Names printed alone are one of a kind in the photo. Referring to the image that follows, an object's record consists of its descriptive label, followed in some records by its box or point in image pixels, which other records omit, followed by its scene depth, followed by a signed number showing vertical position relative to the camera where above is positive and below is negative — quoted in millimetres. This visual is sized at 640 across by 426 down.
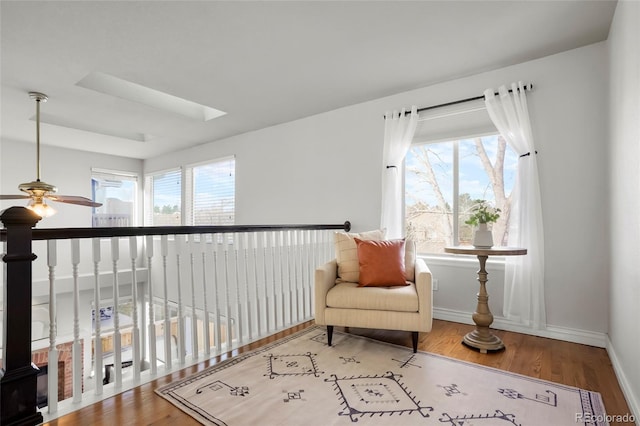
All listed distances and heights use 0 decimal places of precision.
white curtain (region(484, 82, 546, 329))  2736 -83
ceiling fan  3049 +158
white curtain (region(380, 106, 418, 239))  3453 +437
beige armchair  2342 -664
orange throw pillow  2627 -405
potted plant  2588 -117
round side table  2454 -760
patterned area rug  1663 -1008
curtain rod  2842 +1040
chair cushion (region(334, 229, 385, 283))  2828 -383
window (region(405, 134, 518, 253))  3084 +259
